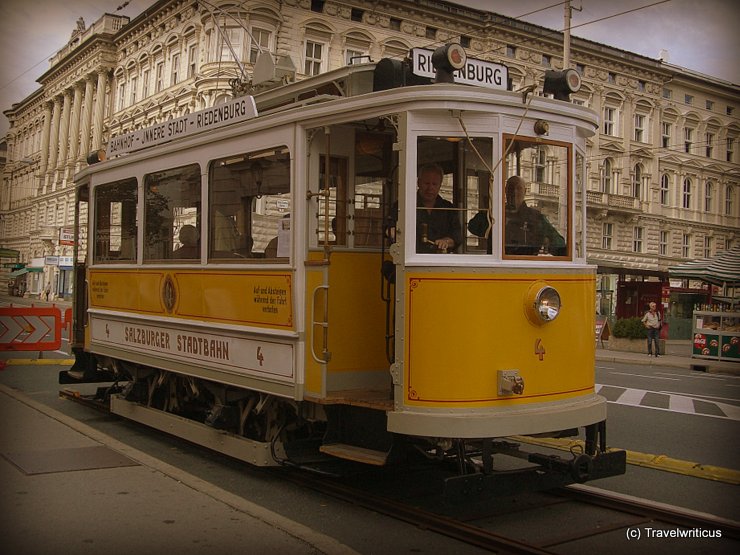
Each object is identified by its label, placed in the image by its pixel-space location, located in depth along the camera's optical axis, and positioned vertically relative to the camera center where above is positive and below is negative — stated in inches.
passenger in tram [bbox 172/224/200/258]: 319.9 +14.2
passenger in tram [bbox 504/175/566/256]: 238.4 +16.5
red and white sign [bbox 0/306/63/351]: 628.1 -42.4
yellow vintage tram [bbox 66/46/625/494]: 228.5 +2.9
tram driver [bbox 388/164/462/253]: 234.7 +18.8
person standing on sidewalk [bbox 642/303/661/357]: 947.3 -50.8
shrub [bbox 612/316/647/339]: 1007.0 -59.2
